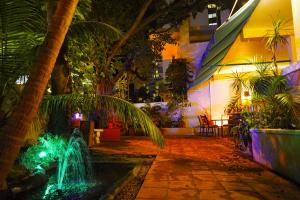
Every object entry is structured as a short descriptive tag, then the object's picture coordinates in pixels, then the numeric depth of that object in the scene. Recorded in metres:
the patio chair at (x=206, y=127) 15.55
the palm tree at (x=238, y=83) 8.48
